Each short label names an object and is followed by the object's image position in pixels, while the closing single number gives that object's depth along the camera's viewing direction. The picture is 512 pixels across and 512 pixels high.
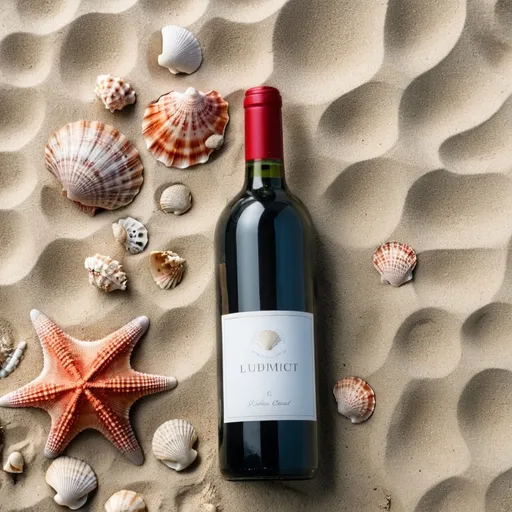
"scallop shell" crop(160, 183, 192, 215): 1.52
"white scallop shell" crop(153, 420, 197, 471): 1.44
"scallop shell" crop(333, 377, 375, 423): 1.45
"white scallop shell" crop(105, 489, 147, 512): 1.44
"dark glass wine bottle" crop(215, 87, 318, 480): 1.31
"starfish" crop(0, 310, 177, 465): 1.43
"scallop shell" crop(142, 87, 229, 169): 1.51
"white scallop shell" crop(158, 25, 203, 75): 1.53
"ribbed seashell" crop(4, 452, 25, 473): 1.46
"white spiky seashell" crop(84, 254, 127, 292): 1.48
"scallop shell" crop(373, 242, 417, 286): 1.48
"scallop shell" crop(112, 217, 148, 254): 1.52
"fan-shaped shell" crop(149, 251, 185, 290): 1.50
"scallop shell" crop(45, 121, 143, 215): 1.49
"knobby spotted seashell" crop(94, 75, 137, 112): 1.53
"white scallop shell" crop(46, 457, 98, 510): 1.44
